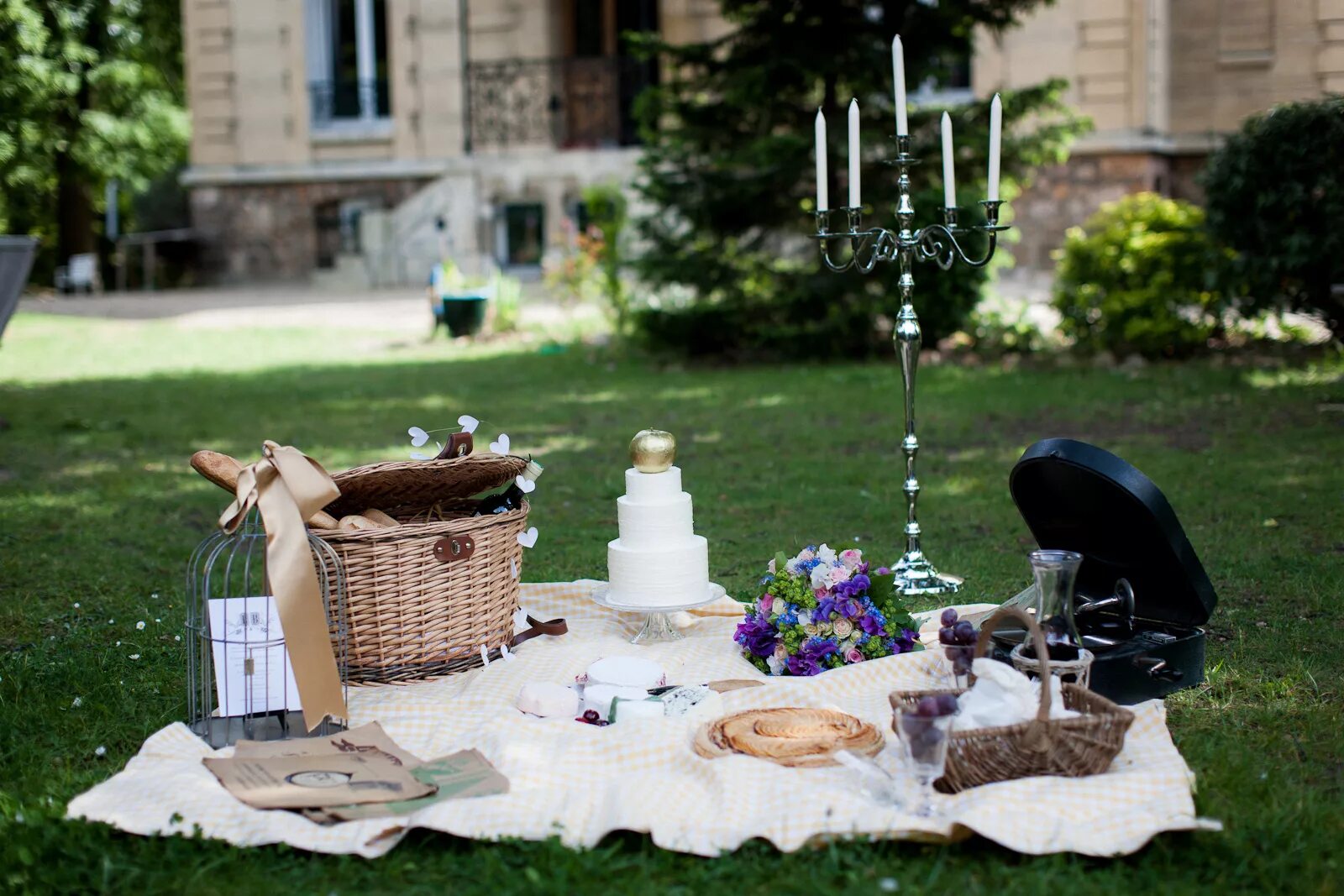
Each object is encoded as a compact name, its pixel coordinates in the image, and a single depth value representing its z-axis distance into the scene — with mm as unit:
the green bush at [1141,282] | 10484
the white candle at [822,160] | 4438
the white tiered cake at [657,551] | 4121
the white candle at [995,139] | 4294
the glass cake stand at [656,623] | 4219
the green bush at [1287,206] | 8820
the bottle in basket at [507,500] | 4195
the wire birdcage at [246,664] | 3537
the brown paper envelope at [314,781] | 2992
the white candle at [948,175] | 4406
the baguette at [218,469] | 3744
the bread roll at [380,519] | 4066
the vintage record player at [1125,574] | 3535
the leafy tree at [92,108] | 20766
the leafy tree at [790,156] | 10289
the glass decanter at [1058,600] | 3248
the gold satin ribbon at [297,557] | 3383
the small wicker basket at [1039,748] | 2953
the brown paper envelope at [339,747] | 3266
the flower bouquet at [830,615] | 3873
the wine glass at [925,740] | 2795
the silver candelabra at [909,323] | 4578
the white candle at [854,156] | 4246
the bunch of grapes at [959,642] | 3273
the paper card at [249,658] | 3566
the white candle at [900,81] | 4305
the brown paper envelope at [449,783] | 2943
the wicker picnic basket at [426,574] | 3785
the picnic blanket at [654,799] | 2803
